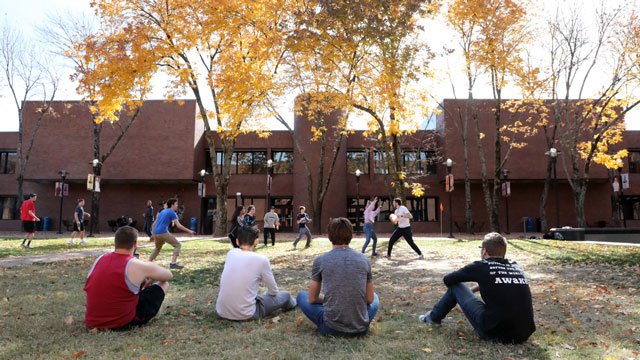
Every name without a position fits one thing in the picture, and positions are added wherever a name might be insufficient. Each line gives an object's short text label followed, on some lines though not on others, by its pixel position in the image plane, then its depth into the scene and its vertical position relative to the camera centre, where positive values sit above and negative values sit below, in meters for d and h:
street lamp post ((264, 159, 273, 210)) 24.71 +1.99
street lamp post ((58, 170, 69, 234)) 25.53 +2.15
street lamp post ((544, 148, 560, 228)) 20.95 +3.09
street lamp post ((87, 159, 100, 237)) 22.29 +1.14
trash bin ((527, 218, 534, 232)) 28.36 -0.95
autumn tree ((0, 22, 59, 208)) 29.21 +6.08
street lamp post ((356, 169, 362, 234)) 25.84 -0.72
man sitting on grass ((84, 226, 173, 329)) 3.95 -0.79
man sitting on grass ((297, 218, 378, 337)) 3.83 -0.76
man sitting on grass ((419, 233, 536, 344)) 3.62 -0.80
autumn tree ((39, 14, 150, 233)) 14.20 +4.91
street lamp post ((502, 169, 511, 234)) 23.82 +1.49
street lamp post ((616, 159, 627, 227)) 19.19 +2.41
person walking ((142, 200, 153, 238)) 18.47 -0.58
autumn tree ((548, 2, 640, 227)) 19.33 +6.78
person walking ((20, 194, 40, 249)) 14.18 -0.34
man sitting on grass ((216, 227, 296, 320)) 4.49 -0.86
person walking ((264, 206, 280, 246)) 16.62 -0.63
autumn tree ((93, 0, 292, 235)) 14.24 +6.63
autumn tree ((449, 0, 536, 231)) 16.03 +7.98
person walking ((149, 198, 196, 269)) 8.96 -0.36
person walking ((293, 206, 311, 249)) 15.49 -0.74
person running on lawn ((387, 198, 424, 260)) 11.28 -0.39
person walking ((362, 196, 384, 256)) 12.10 -0.37
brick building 29.25 +2.84
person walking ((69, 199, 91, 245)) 15.74 -0.60
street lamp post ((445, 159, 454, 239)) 21.53 +1.64
